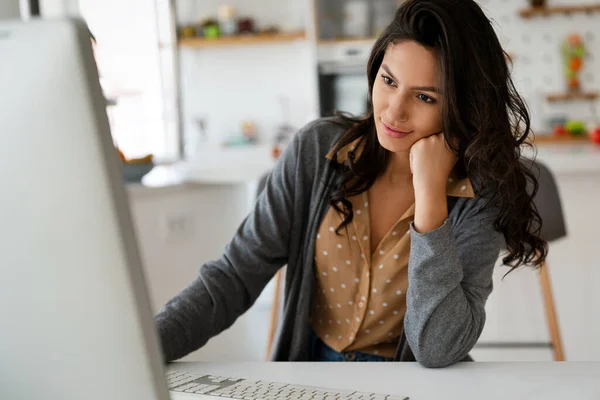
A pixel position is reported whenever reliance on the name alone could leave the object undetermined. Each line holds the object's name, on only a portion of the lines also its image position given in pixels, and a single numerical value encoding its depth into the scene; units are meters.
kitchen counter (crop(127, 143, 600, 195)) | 2.88
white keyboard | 0.89
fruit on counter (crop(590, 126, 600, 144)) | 3.62
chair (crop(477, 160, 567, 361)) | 1.89
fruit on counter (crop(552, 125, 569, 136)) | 4.46
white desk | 0.94
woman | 1.16
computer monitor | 0.49
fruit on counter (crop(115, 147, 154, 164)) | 3.03
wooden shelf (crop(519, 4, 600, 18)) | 4.80
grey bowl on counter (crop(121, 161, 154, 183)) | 3.01
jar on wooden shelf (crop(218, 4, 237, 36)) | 4.90
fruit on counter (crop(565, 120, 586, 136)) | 4.37
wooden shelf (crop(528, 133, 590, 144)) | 4.35
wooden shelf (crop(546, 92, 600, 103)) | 4.88
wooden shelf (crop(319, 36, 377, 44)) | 4.71
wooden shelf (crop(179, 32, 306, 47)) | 4.82
